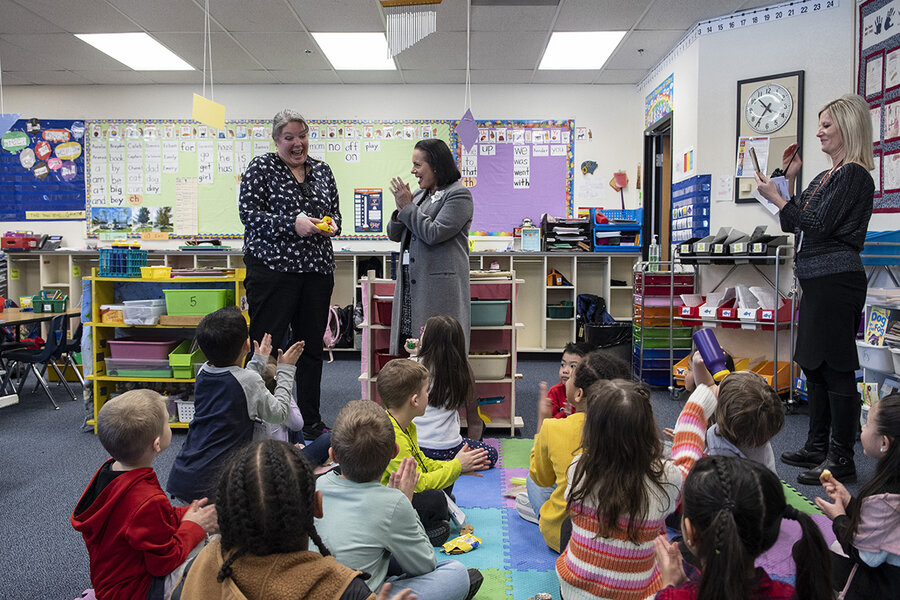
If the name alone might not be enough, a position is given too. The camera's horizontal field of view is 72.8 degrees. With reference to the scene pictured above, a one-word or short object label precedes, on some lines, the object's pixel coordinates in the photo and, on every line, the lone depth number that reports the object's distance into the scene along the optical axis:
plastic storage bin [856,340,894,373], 2.93
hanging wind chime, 3.70
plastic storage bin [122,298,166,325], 3.29
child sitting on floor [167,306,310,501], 1.86
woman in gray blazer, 2.84
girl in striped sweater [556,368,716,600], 1.30
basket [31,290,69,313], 4.40
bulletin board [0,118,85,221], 6.39
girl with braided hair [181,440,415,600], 0.88
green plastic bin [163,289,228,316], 3.29
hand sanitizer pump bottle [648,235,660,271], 5.15
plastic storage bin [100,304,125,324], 3.37
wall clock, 4.20
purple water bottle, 2.05
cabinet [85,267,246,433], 3.34
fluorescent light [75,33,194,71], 5.10
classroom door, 5.85
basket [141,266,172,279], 3.33
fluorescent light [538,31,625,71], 5.02
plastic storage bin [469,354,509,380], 3.21
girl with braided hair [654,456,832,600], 0.90
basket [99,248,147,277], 3.40
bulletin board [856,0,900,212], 3.30
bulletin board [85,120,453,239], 6.32
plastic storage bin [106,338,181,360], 3.31
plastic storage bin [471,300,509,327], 3.24
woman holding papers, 2.50
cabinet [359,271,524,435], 3.25
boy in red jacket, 1.25
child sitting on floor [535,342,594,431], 2.47
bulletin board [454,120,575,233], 6.26
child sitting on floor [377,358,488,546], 1.83
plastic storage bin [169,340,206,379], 3.24
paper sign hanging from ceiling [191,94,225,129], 3.21
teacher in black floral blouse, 2.79
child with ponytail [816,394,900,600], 1.34
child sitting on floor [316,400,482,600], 1.26
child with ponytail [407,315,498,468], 2.36
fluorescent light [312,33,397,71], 5.10
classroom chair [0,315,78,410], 3.98
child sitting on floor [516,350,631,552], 1.60
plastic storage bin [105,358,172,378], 3.31
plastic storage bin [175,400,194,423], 3.26
